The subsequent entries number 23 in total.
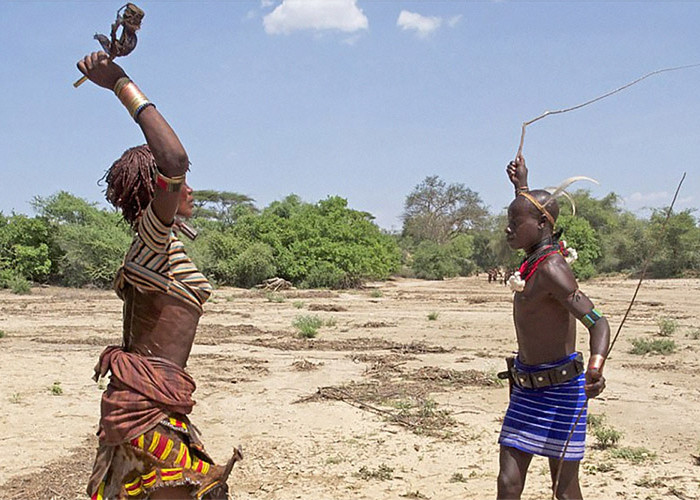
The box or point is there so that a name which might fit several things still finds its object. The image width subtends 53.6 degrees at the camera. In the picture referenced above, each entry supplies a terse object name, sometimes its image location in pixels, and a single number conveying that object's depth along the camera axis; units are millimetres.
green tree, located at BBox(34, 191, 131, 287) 29266
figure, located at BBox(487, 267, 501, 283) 37931
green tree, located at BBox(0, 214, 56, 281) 29438
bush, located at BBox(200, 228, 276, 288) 30797
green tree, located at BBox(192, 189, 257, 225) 56875
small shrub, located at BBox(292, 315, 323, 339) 13527
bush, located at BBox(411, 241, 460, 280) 45562
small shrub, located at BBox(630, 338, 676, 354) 11312
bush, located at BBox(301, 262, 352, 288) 30781
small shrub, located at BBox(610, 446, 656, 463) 5383
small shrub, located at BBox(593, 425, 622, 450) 5746
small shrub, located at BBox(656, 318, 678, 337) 13609
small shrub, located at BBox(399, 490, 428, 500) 4750
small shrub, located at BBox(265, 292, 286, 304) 22961
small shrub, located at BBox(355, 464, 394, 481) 5113
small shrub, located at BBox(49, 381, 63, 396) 7703
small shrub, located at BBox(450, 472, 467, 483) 5043
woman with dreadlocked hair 2354
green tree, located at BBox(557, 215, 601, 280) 38375
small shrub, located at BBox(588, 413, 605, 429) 6365
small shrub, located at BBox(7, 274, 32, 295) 26250
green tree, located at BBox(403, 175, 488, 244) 65938
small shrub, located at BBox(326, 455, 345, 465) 5523
